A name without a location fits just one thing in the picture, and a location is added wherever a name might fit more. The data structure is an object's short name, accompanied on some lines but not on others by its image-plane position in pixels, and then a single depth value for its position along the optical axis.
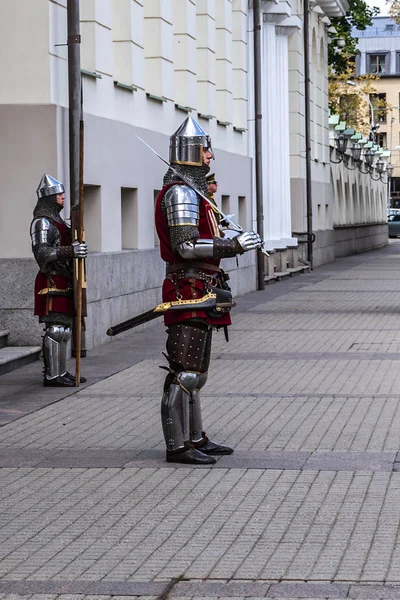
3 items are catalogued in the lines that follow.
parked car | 81.44
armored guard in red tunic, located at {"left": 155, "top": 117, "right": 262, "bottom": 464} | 8.43
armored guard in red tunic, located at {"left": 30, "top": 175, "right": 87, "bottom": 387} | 12.09
